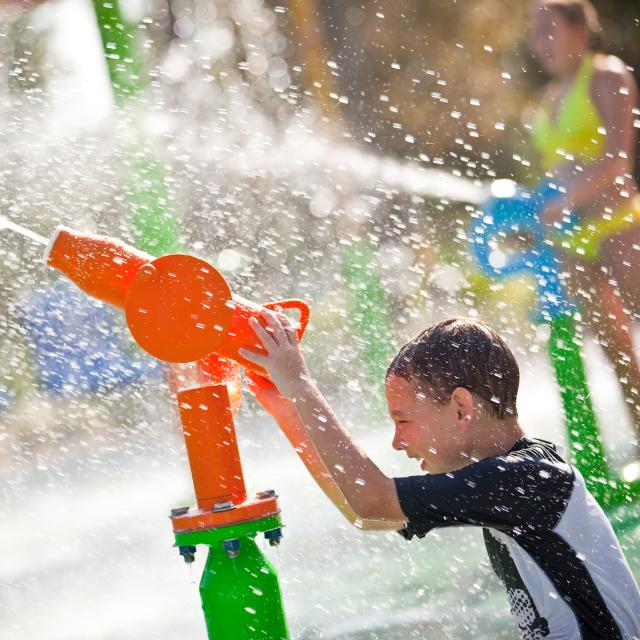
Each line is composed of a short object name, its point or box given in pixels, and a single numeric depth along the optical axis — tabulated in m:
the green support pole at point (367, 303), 18.03
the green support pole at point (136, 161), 12.64
